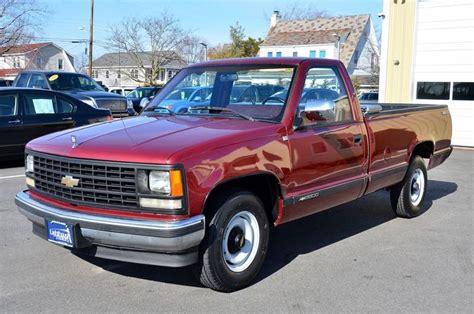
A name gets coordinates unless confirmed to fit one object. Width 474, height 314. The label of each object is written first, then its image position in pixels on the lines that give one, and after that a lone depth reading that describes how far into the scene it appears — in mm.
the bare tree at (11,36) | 29141
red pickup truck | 3707
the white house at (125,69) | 59219
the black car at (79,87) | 14415
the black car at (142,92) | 29214
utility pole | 33062
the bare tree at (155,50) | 53250
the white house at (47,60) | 43406
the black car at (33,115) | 9992
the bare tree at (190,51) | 56875
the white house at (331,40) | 49438
